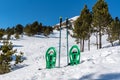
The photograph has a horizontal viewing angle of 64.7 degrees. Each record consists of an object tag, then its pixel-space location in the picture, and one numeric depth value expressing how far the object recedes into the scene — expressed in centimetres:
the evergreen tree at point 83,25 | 1558
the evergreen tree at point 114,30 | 1820
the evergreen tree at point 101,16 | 1455
